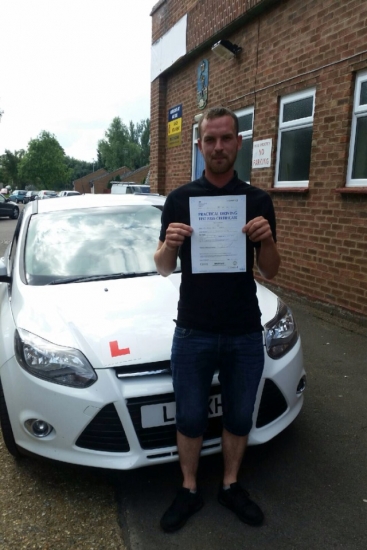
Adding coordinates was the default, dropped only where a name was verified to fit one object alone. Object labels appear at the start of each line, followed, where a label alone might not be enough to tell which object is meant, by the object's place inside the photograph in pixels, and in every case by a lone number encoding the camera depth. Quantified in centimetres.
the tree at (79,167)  10306
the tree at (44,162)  7288
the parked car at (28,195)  5645
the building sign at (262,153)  707
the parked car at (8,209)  2529
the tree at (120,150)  8119
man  201
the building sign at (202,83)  893
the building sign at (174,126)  1025
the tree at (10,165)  8556
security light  771
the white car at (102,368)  225
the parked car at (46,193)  4434
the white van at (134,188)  2437
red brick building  539
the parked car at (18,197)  5747
